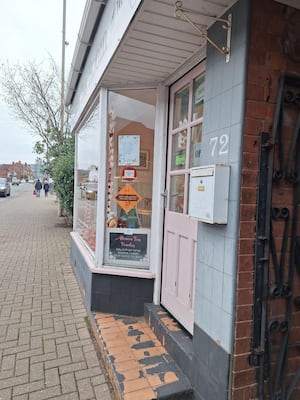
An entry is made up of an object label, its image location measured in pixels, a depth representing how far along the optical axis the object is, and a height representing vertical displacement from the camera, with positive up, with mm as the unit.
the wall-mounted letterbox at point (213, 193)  1704 -11
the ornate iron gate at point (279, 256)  1687 -365
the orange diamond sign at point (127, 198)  3340 -117
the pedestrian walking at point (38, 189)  27266 -456
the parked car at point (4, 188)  25547 -459
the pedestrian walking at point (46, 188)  28016 -339
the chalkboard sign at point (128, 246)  3260 -651
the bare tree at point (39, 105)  12711 +3412
